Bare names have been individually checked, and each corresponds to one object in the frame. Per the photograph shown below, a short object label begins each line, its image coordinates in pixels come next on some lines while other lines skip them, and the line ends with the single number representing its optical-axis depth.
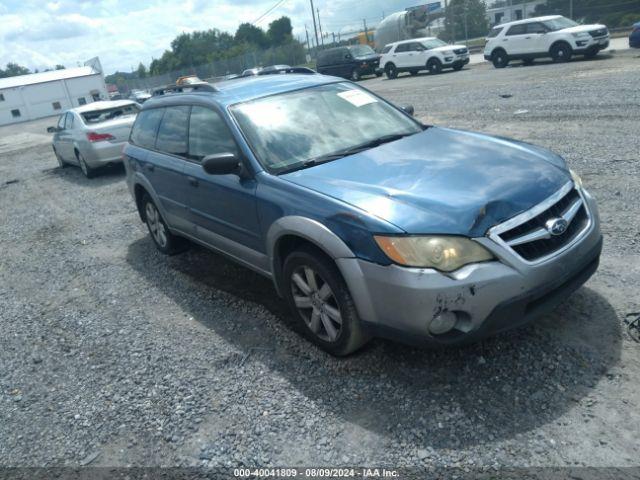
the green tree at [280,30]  100.31
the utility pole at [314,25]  48.66
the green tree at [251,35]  103.64
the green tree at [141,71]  118.94
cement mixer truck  44.25
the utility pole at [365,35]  50.88
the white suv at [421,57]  24.38
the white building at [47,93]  63.28
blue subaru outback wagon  2.89
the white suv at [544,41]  18.62
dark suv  28.80
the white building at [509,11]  35.71
